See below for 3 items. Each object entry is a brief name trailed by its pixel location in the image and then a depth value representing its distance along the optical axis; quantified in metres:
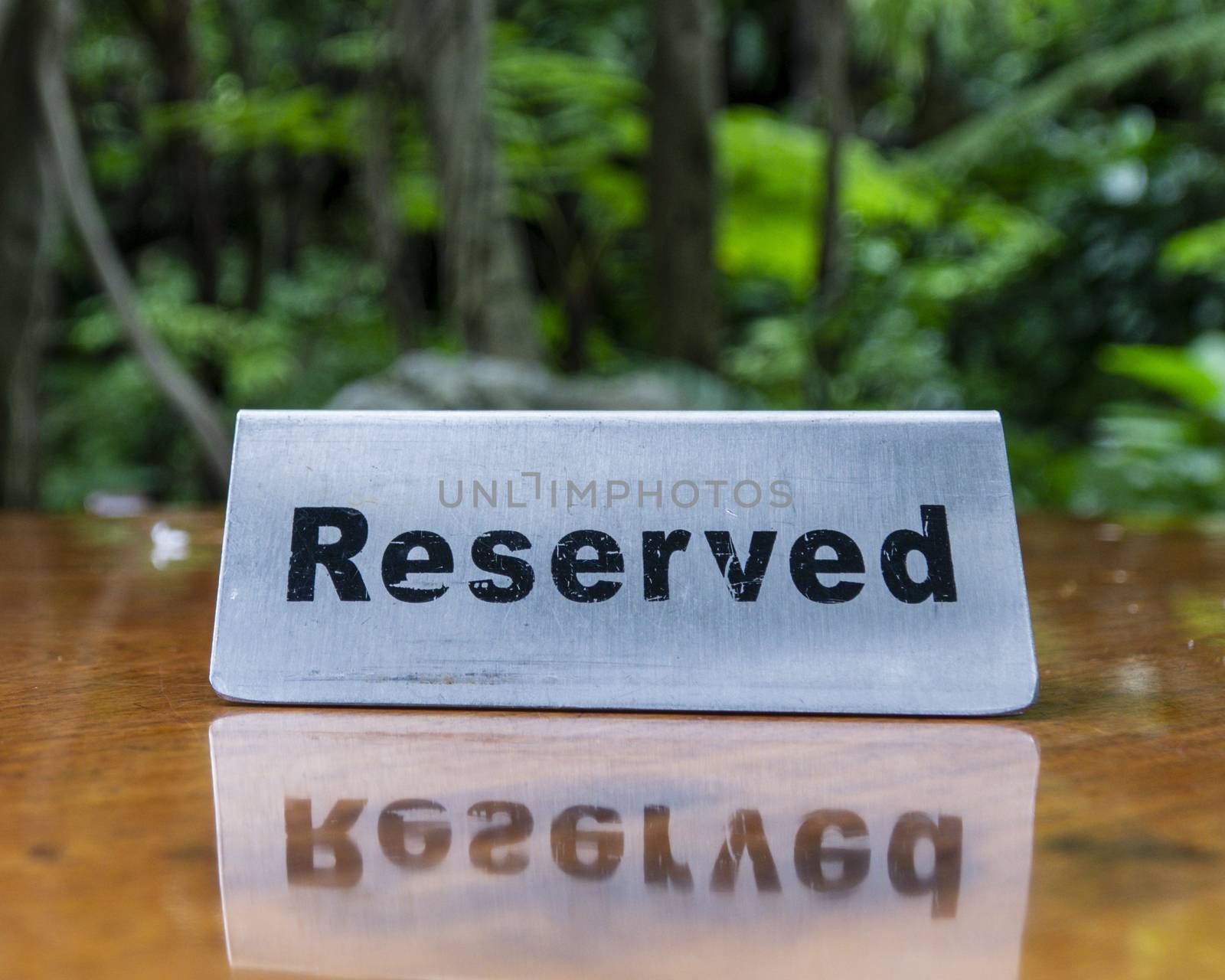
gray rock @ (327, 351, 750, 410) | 1.45
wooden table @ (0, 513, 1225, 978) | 0.12
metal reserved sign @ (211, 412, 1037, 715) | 0.24
